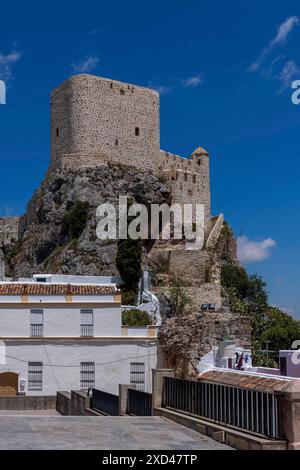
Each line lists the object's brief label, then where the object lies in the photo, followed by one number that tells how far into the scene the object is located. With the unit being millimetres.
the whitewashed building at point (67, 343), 30234
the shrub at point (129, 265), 50188
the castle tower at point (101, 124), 62000
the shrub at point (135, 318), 38031
